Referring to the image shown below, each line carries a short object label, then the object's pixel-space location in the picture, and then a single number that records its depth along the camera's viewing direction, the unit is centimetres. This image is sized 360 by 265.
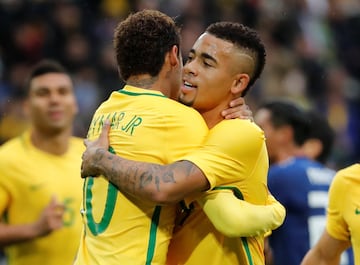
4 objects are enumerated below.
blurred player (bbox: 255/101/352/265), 1583
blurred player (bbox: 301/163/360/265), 1192
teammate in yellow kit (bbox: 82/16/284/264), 1027
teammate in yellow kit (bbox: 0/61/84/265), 1553
